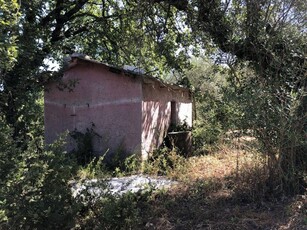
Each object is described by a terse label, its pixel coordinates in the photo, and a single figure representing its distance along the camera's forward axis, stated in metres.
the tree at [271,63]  3.72
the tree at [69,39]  5.51
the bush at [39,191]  2.69
